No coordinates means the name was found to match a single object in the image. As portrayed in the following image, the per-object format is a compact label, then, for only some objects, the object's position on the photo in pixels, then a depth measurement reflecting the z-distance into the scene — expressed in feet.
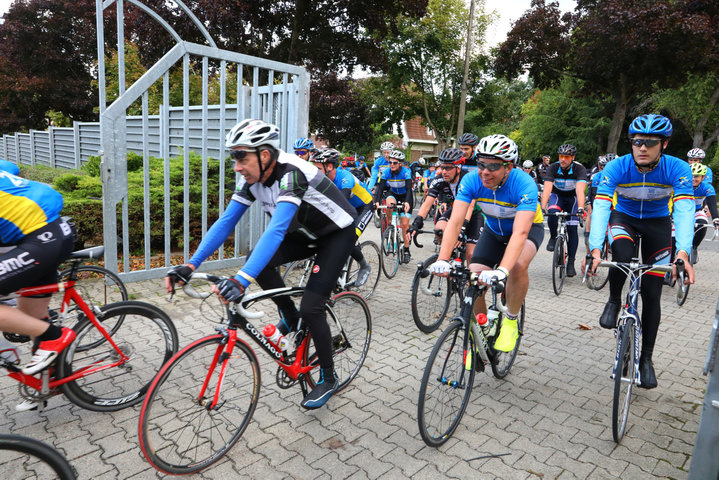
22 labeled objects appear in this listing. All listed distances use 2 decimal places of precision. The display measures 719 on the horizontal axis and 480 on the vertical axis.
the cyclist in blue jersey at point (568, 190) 26.27
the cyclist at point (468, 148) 23.07
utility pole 74.84
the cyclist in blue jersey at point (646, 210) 12.07
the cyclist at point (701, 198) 25.89
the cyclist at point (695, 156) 28.25
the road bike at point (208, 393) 8.45
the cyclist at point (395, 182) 29.92
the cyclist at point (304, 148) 22.35
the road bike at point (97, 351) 10.11
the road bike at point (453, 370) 9.99
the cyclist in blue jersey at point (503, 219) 12.00
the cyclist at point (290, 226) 9.48
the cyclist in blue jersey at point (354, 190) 19.44
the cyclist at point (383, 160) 38.49
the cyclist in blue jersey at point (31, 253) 9.29
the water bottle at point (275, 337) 10.14
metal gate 19.66
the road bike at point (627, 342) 10.57
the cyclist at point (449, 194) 18.90
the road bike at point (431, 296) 17.65
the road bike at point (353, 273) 19.77
